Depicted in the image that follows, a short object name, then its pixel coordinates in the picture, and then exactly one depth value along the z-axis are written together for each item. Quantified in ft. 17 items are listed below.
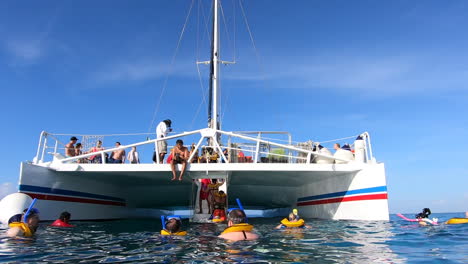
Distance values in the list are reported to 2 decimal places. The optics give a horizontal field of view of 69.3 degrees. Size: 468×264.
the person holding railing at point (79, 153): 39.35
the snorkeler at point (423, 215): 33.51
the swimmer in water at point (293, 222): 30.40
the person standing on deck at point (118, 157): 40.34
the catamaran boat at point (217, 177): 34.76
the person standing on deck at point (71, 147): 39.19
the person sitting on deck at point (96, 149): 39.68
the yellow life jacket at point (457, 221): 33.35
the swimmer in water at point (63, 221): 32.03
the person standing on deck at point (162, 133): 38.88
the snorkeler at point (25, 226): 22.03
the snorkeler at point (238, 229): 19.10
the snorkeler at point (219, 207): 38.58
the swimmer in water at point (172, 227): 22.37
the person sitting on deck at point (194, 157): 38.74
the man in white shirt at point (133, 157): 41.09
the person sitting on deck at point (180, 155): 34.78
